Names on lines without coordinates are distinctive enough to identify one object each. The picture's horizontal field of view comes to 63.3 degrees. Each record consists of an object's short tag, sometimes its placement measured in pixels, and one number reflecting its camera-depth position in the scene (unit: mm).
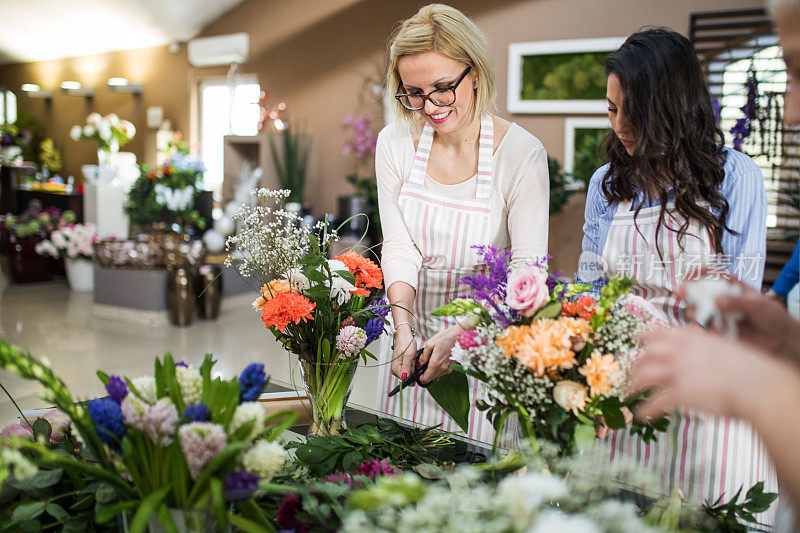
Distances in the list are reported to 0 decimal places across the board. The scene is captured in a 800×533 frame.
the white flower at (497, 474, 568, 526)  590
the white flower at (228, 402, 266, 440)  820
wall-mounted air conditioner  7352
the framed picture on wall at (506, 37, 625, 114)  5023
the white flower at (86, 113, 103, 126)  6805
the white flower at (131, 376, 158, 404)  867
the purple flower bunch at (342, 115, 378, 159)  6328
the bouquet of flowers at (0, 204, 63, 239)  6676
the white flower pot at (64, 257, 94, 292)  6527
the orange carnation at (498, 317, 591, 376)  853
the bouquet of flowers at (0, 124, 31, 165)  8461
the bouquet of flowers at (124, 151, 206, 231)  5820
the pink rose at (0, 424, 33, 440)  1030
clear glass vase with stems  1321
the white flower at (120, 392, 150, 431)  800
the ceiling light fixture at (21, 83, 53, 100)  10281
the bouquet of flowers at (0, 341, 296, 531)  763
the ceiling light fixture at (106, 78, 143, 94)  8492
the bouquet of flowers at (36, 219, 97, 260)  6359
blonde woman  1576
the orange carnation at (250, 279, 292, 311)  1256
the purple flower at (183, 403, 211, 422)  808
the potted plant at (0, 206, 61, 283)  6672
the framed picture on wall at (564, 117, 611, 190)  4824
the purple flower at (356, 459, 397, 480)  1030
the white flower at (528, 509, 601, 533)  525
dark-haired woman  1367
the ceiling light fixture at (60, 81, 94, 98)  9375
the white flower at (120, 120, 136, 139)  6789
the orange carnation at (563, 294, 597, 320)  953
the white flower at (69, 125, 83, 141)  6758
